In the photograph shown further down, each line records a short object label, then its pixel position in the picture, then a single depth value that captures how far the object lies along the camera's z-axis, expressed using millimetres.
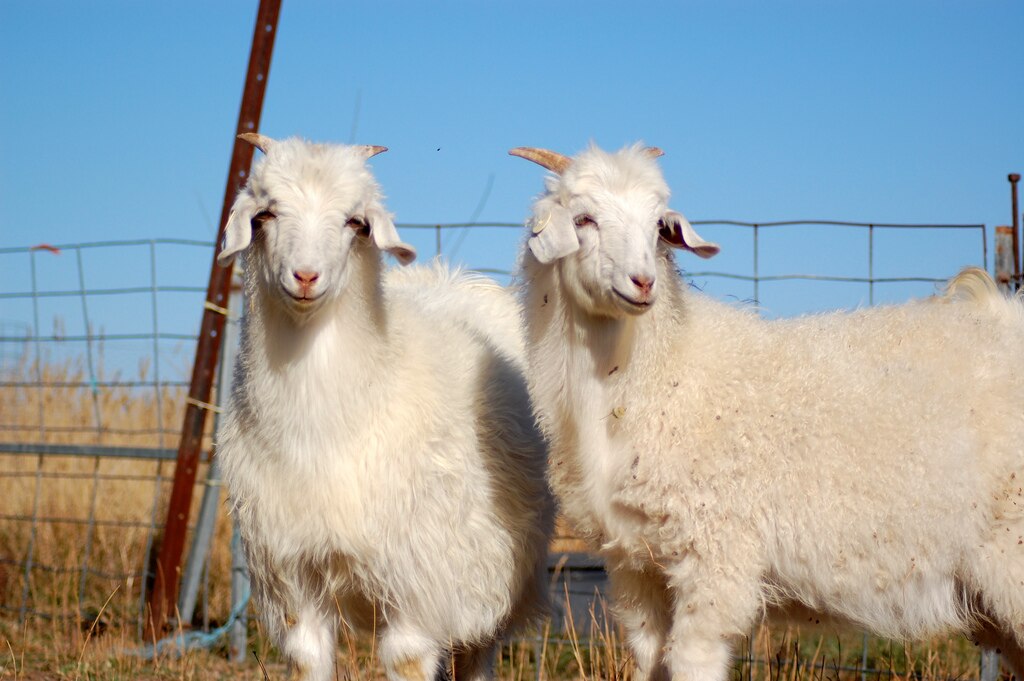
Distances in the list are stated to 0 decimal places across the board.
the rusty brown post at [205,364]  6590
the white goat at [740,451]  3756
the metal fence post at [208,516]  6750
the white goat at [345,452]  4062
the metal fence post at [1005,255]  5879
